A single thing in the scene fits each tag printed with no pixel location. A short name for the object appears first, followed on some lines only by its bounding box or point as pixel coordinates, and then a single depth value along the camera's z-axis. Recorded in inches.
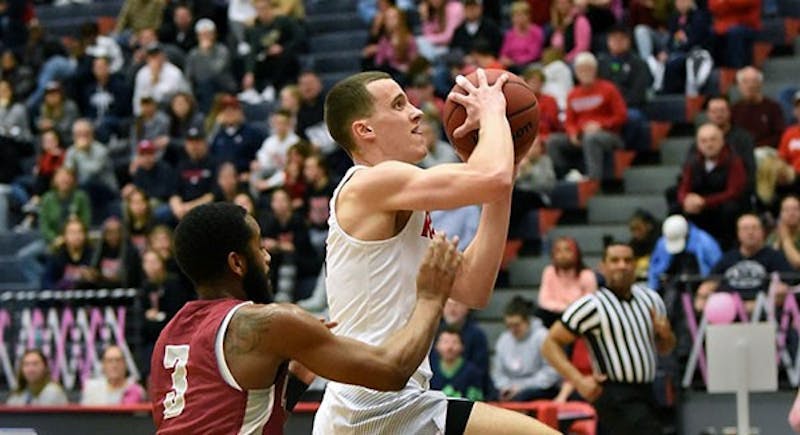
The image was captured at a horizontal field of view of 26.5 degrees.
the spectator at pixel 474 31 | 664.4
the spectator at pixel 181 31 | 780.6
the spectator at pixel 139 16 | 816.3
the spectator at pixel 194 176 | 644.7
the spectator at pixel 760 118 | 570.3
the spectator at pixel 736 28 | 616.4
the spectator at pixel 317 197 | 601.9
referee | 413.1
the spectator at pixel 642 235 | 546.3
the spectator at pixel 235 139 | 676.1
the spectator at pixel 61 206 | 677.3
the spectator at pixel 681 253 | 520.4
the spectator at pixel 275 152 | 651.5
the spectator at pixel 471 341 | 511.5
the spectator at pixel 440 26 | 693.3
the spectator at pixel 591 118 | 593.3
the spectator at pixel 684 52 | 619.2
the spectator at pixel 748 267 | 492.7
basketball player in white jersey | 229.6
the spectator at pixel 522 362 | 514.9
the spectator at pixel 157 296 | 588.1
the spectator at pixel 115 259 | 623.8
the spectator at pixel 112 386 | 550.0
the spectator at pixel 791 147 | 545.0
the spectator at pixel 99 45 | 807.1
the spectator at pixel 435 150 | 584.1
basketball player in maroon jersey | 202.1
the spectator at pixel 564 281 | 516.4
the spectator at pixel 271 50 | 729.0
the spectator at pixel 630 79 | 611.5
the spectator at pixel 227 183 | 623.2
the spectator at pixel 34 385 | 566.9
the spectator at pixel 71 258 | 638.5
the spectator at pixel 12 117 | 768.9
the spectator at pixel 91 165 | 703.1
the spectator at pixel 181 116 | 712.4
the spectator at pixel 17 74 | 810.8
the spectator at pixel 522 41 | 654.5
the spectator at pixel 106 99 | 759.7
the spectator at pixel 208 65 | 747.4
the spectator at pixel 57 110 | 767.7
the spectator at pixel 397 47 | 680.4
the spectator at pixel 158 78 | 740.0
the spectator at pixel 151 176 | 673.0
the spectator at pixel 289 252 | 590.6
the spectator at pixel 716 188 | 535.5
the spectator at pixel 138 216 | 644.7
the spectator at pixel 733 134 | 540.4
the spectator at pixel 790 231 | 509.0
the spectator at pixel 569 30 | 645.3
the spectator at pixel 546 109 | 609.6
